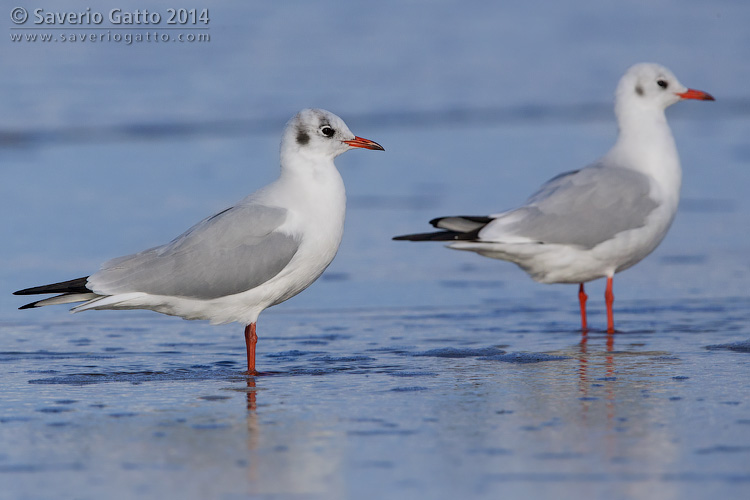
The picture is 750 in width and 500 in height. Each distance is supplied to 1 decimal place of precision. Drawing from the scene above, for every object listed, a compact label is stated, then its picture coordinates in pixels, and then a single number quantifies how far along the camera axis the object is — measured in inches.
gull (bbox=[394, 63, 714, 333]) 547.5
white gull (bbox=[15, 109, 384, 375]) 453.1
